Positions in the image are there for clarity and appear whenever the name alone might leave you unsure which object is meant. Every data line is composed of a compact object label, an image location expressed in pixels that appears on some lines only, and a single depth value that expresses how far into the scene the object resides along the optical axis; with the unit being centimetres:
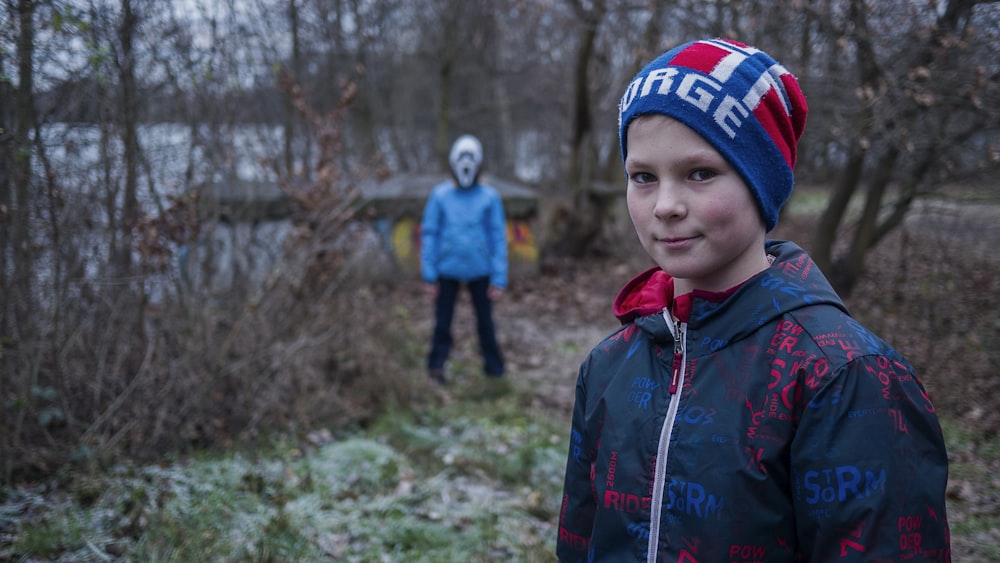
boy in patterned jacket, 143
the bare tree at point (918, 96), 541
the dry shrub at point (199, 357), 449
